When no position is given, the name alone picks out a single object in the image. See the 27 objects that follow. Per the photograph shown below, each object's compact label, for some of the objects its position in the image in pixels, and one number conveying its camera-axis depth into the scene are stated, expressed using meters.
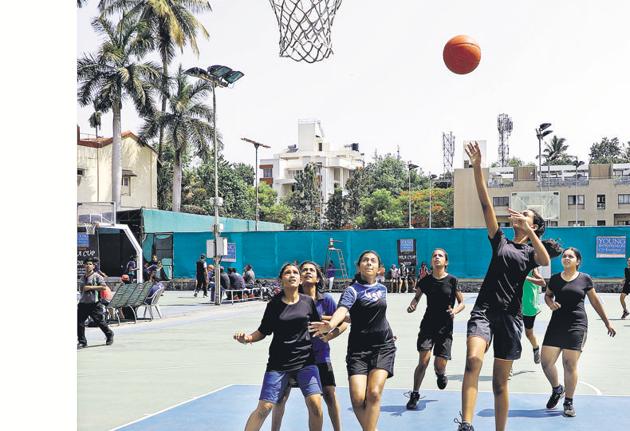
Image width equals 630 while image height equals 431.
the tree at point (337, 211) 94.44
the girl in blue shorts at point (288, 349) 7.20
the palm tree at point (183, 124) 50.88
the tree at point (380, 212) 96.62
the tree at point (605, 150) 129.44
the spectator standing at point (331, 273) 34.90
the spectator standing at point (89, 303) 16.03
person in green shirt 12.21
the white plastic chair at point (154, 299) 22.59
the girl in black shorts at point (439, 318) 9.79
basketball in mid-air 9.48
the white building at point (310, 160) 129.62
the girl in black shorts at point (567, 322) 9.34
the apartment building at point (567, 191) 81.50
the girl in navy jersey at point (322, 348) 7.74
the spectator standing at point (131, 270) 34.22
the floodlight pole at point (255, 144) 48.59
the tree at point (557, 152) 114.86
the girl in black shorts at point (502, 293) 7.61
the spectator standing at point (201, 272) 33.94
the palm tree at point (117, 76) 44.50
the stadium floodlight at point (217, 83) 28.05
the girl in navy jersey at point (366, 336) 7.46
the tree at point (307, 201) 97.75
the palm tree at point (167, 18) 45.72
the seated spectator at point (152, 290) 22.66
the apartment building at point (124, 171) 50.41
